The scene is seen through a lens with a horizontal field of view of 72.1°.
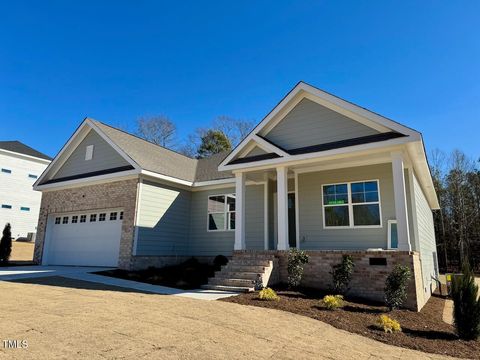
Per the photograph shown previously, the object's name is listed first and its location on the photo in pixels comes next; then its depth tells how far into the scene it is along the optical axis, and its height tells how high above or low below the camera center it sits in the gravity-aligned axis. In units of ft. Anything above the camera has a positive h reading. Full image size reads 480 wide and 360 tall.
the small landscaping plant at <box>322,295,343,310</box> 24.16 -4.02
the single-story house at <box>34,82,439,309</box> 32.27 +6.19
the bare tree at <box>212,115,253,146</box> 108.88 +39.14
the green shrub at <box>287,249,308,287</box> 31.19 -1.79
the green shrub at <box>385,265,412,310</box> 25.59 -2.94
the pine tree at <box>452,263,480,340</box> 20.04 -3.49
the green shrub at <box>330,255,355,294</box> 29.04 -2.38
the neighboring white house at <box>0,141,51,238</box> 96.12 +16.34
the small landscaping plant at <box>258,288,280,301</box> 25.95 -3.84
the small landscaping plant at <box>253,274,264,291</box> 30.36 -3.37
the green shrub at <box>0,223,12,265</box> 52.01 -0.81
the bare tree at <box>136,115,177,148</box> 109.20 +37.69
